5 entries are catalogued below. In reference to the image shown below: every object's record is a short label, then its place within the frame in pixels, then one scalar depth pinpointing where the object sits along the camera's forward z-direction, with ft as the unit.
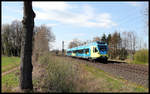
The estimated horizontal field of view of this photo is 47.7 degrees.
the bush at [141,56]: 87.45
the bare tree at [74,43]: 328.19
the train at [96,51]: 87.25
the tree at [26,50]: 20.20
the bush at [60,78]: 20.06
